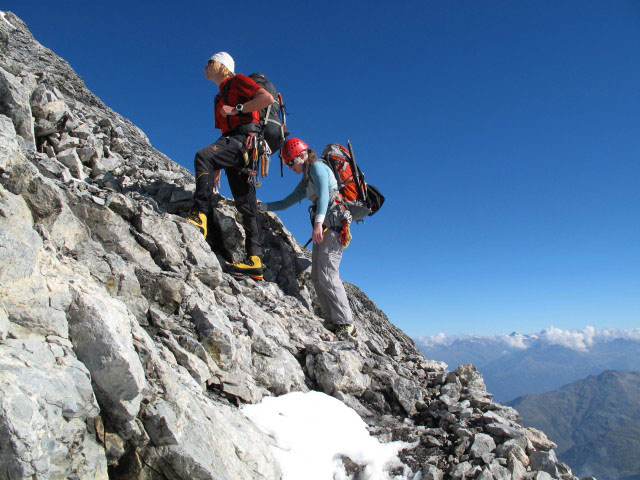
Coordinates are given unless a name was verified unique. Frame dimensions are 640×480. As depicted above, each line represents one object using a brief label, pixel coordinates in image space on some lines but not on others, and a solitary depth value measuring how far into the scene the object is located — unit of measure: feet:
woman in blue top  30.73
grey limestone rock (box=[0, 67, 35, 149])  25.41
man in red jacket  29.35
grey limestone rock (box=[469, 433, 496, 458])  19.52
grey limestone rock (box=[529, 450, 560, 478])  19.26
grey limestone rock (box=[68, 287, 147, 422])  12.59
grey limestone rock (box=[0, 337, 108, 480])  9.63
